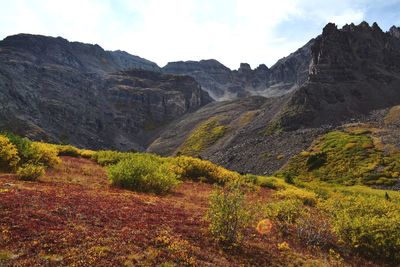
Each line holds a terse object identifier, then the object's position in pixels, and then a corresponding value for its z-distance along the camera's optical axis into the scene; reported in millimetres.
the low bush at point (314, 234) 18547
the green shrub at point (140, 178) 27422
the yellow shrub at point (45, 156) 31192
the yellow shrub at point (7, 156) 27438
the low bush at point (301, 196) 32250
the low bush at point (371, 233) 17859
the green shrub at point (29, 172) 24734
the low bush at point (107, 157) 39469
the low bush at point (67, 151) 42594
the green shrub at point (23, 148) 30866
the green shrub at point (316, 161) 100106
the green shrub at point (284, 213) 20828
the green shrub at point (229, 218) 16422
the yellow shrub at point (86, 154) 43781
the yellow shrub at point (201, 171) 38406
